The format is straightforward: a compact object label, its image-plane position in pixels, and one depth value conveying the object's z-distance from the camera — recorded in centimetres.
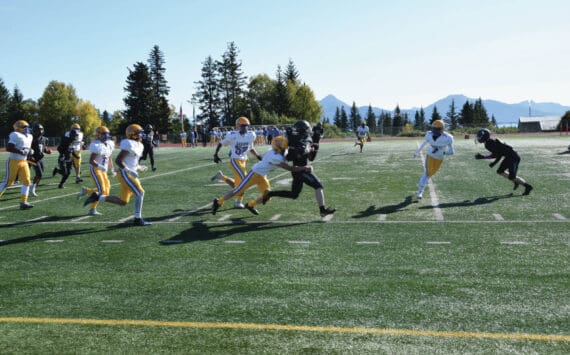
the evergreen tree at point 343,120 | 14426
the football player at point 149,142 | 2020
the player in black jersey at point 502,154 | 1209
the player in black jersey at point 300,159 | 917
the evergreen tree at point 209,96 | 9438
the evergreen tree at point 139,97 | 7606
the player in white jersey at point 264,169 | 893
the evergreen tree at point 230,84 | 9438
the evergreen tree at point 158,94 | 7656
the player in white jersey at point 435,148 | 1141
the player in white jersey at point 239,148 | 1077
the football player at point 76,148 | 1620
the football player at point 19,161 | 1127
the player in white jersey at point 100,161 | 1023
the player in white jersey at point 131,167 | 898
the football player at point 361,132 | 3109
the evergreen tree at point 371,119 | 14702
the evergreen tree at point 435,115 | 11204
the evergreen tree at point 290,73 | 9625
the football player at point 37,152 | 1405
